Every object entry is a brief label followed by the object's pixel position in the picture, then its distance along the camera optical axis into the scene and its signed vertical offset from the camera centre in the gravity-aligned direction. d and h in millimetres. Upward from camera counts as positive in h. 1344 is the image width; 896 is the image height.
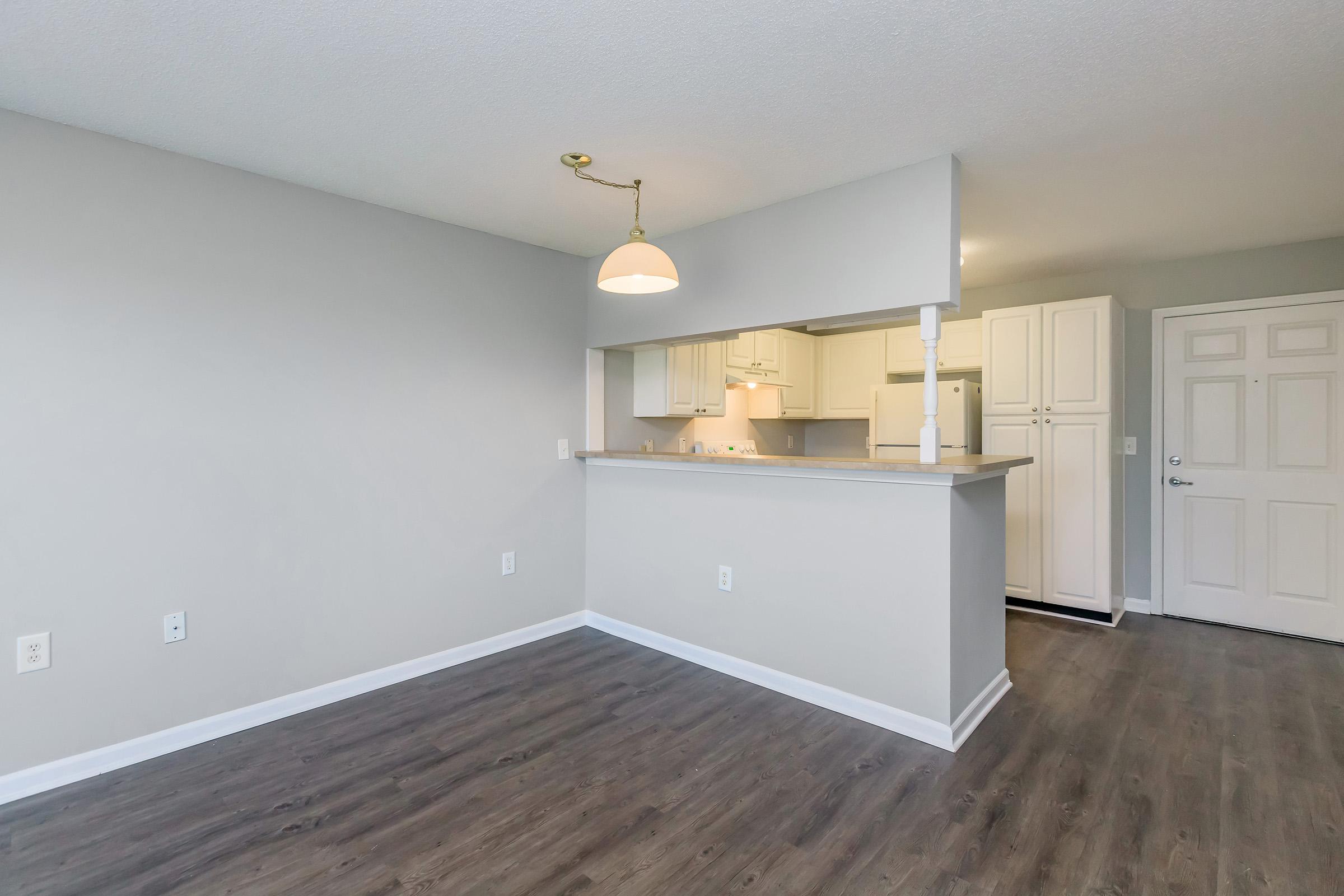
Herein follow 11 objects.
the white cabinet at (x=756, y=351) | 4688 +718
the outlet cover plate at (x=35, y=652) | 2230 -722
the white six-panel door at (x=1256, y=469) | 3693 -134
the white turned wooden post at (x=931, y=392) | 2607 +224
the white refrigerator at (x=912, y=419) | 4508 +198
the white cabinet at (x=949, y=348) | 4727 +745
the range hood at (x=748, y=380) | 4684 +500
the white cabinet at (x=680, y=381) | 4141 +433
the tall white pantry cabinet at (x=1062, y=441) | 3994 +32
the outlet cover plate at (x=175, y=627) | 2525 -715
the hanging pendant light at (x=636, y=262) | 2490 +720
